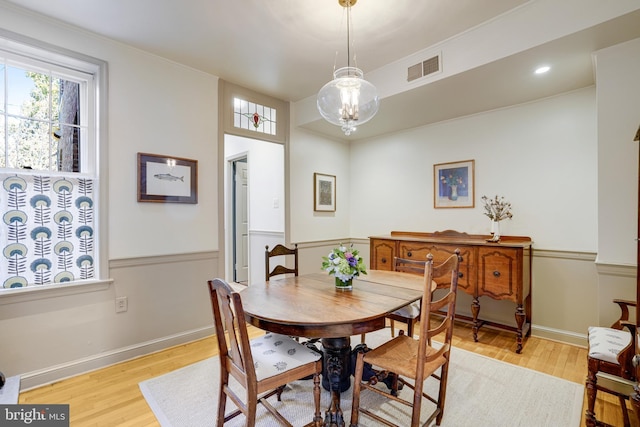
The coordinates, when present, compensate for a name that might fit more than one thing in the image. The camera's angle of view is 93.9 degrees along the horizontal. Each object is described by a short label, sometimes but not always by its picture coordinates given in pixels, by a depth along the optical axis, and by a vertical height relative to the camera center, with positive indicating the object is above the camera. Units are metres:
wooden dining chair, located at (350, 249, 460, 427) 1.50 -0.82
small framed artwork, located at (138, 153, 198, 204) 2.79 +0.32
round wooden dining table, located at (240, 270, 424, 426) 1.51 -0.55
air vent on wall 2.66 +1.31
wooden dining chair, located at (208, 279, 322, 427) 1.41 -0.82
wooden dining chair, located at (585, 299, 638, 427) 1.67 -0.85
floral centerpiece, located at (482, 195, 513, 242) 3.22 -0.01
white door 5.30 -0.17
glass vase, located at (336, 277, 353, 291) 2.09 -0.52
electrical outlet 2.66 -0.83
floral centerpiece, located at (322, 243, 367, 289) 2.03 -0.37
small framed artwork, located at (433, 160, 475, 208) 3.62 +0.32
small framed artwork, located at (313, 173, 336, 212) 4.35 +0.28
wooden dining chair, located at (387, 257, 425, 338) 2.28 -0.81
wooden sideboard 2.83 -0.54
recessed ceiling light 2.47 +1.18
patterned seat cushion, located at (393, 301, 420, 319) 2.29 -0.79
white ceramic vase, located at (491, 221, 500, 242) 3.16 -0.22
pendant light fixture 2.00 +0.77
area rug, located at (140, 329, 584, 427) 1.86 -1.31
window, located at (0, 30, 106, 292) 2.23 +0.39
